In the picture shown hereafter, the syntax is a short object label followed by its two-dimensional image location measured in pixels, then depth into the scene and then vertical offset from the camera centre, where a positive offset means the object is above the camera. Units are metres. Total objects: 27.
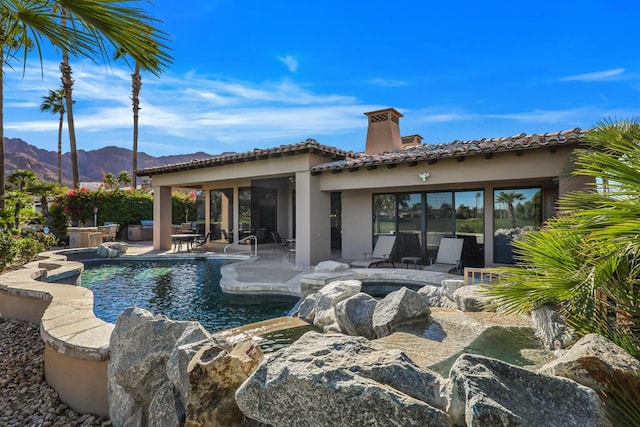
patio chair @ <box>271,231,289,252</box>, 18.03 -1.36
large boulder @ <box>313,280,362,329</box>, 6.01 -1.51
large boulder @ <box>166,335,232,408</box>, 2.91 -1.23
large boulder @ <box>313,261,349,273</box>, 10.20 -1.50
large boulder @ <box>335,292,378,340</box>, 5.25 -1.51
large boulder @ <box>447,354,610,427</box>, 1.99 -1.10
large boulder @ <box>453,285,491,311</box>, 5.84 -1.41
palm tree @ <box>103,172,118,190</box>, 36.31 +3.95
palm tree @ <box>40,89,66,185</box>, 39.09 +12.65
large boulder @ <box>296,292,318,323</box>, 6.51 -1.79
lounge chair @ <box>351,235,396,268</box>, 11.68 -1.31
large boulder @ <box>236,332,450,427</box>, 2.15 -1.14
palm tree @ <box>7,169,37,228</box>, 23.05 +2.52
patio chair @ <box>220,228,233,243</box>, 19.25 -1.04
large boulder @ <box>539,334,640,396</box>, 2.30 -1.03
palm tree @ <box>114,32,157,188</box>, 33.54 +11.08
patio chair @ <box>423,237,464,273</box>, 10.92 -1.30
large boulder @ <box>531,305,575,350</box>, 3.71 -1.24
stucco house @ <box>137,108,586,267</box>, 9.57 +0.98
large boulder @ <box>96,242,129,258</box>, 15.52 -1.48
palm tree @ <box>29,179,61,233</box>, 20.12 +1.37
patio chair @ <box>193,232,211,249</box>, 19.02 -1.35
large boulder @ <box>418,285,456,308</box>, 6.69 -1.63
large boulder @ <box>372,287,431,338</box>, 4.90 -1.38
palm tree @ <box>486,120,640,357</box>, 2.05 -0.35
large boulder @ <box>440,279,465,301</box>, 7.27 -1.47
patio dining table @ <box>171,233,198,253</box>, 17.28 -1.36
